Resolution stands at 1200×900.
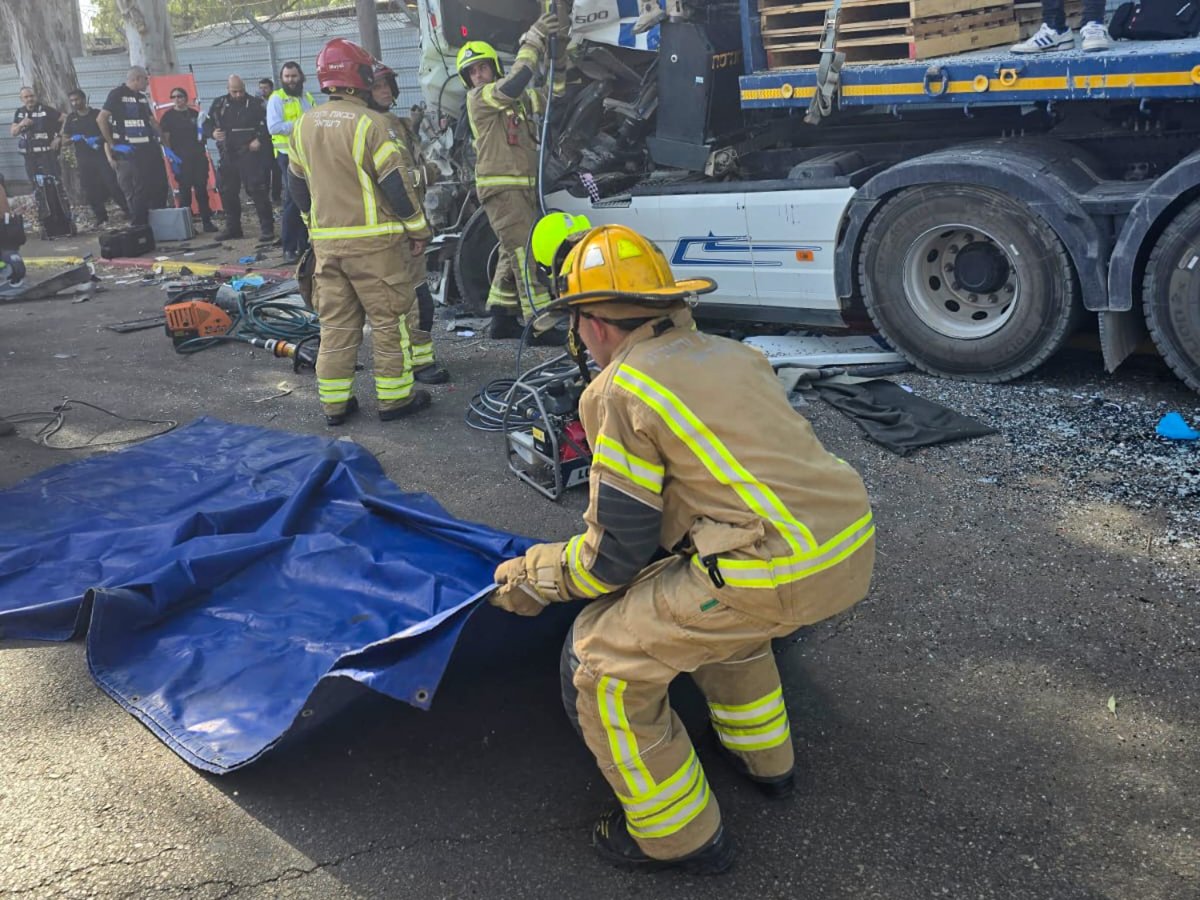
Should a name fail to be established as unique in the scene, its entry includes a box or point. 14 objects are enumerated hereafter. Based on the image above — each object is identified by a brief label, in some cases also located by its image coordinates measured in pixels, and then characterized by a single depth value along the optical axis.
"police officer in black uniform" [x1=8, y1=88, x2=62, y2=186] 15.84
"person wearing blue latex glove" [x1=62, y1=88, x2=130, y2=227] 15.33
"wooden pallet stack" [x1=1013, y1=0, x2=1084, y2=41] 6.03
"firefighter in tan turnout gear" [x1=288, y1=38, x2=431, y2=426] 5.97
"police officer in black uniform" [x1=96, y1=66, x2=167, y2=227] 14.34
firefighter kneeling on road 2.39
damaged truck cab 5.22
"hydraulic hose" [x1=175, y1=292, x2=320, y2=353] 8.31
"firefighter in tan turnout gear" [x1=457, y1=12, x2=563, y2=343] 7.32
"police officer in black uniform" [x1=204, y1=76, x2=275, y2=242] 13.53
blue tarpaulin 3.18
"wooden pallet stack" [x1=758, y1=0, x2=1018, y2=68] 5.67
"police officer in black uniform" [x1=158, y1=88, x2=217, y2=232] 14.34
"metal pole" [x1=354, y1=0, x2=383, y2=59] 12.95
